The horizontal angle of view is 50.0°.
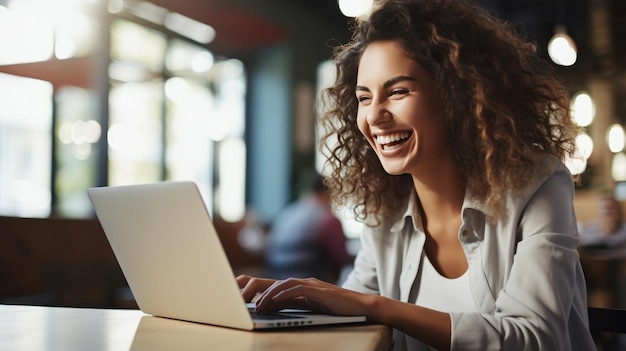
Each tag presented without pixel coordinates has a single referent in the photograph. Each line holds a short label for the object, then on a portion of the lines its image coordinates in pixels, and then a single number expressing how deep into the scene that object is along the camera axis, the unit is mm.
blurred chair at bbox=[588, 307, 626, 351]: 1261
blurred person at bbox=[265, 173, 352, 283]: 4719
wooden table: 857
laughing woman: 1193
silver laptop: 937
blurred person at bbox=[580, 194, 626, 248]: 5988
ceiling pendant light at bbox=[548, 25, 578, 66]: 6078
